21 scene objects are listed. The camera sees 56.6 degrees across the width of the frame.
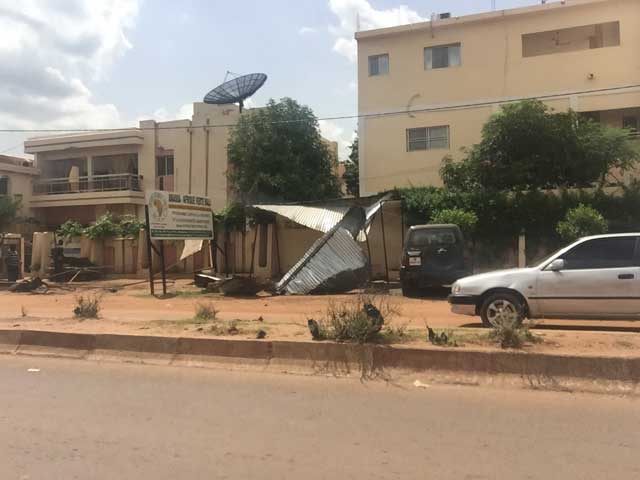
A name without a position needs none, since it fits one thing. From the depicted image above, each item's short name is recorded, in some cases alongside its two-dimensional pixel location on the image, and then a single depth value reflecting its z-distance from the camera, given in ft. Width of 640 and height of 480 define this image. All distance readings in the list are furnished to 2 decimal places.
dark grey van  48.11
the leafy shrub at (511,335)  22.07
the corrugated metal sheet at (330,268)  51.78
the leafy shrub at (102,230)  78.28
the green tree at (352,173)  125.49
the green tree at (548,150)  63.62
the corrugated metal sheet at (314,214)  56.75
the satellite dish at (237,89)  108.58
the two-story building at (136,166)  112.37
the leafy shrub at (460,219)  58.29
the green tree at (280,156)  92.07
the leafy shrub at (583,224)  53.72
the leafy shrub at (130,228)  77.92
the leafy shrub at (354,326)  23.26
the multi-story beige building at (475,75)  79.92
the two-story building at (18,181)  114.32
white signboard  54.03
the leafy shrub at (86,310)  34.20
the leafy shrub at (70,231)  82.43
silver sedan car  28.91
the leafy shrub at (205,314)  32.32
